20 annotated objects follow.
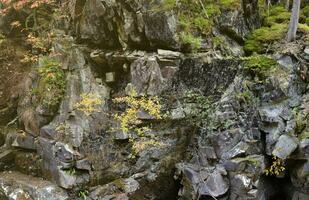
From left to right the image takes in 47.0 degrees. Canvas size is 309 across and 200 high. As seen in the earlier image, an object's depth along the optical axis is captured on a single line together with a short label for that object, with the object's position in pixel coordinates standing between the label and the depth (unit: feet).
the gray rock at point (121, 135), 37.63
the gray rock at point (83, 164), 36.72
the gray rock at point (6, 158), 39.93
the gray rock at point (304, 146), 34.58
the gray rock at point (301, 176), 34.94
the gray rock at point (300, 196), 35.91
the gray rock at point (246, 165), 34.70
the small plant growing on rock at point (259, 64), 39.63
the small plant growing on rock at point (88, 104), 37.73
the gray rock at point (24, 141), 39.45
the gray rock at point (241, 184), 34.12
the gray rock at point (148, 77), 36.96
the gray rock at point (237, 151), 35.66
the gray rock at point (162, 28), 36.50
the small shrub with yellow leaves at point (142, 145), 37.40
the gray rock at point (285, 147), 34.99
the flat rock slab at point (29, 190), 35.65
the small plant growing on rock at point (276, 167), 35.65
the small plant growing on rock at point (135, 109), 36.88
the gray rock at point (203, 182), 34.91
